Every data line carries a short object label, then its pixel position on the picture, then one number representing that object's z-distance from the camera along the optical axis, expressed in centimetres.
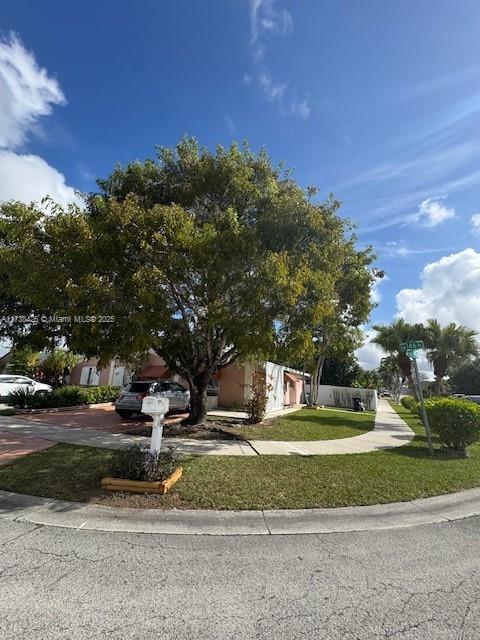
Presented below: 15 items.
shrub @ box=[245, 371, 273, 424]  1488
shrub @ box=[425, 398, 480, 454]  1017
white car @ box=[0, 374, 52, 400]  1959
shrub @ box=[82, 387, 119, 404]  1916
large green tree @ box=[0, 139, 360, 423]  768
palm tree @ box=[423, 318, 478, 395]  2375
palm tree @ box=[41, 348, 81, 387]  2681
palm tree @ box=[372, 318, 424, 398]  2410
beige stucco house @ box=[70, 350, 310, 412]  2131
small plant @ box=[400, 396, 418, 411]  2944
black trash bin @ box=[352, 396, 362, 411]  2717
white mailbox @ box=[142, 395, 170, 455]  609
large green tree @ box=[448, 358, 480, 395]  5897
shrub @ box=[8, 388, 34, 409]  1603
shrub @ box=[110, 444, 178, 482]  577
